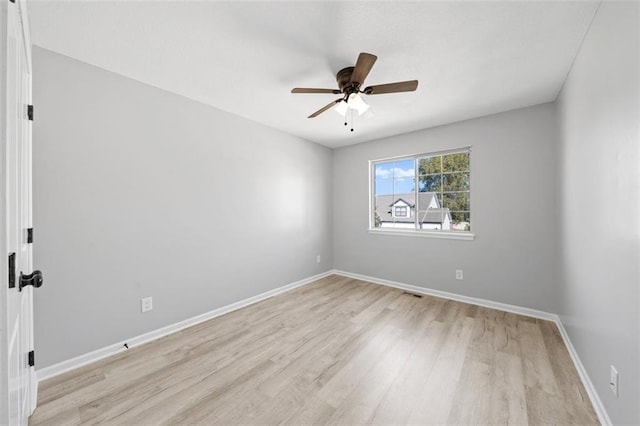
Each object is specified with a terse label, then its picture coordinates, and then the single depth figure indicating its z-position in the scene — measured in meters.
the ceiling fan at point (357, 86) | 1.71
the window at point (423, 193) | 3.41
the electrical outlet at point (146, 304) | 2.30
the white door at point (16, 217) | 0.70
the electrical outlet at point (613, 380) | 1.28
